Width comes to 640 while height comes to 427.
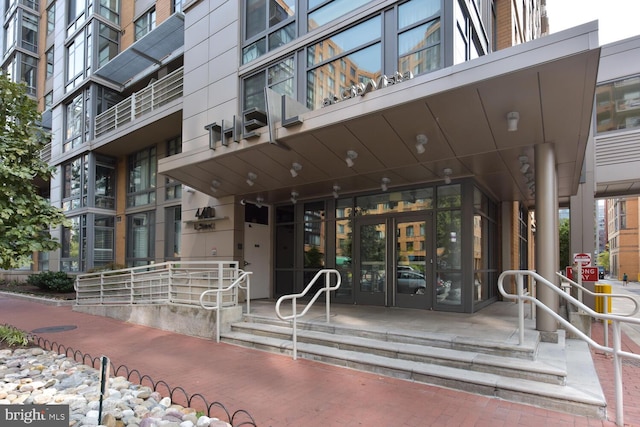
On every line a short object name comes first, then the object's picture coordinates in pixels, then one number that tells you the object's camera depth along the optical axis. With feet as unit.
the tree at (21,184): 20.84
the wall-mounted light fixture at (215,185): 32.03
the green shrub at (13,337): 22.48
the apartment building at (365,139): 18.29
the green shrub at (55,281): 53.52
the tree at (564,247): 110.07
